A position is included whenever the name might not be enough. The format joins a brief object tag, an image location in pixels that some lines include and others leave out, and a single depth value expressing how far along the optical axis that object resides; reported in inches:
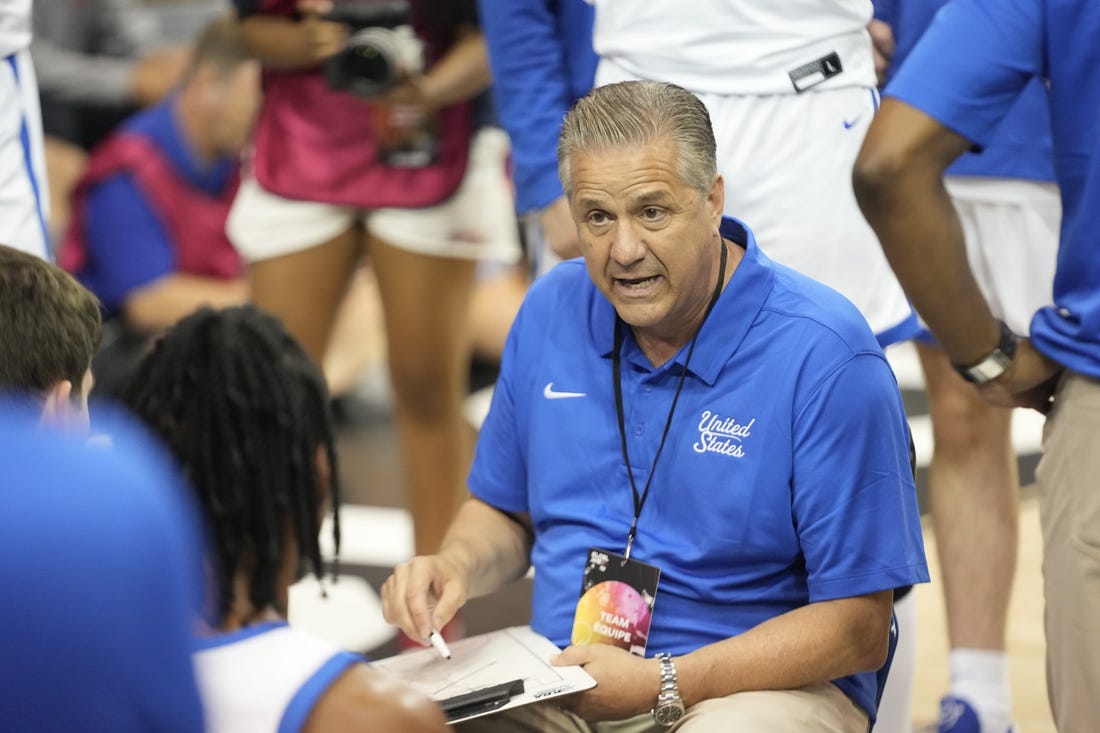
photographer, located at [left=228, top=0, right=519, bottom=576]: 281.6
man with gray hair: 173.9
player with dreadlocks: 125.3
